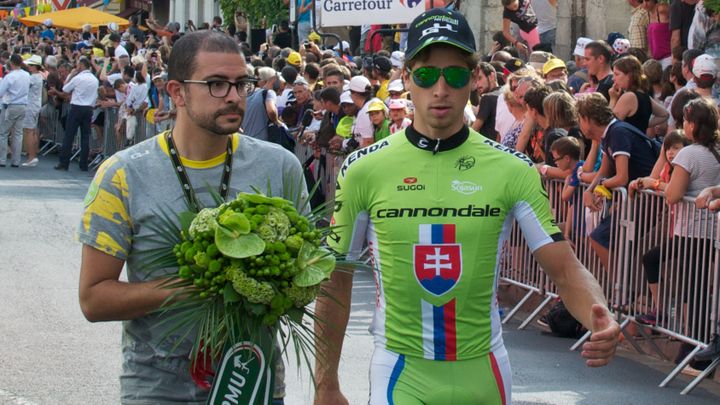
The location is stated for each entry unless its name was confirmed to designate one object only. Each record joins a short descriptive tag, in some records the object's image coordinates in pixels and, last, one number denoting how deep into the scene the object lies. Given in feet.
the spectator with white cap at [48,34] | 156.76
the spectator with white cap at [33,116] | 82.94
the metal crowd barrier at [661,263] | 27.71
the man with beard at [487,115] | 40.47
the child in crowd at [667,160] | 29.78
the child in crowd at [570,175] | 33.09
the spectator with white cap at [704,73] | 35.45
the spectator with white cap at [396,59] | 56.21
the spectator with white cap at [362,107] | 44.09
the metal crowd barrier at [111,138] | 79.46
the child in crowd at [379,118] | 43.57
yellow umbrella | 137.18
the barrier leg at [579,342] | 31.63
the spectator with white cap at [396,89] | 45.63
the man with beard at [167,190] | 12.67
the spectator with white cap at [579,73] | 44.96
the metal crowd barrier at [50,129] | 90.68
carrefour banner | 55.01
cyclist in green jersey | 13.51
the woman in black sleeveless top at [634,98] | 34.30
